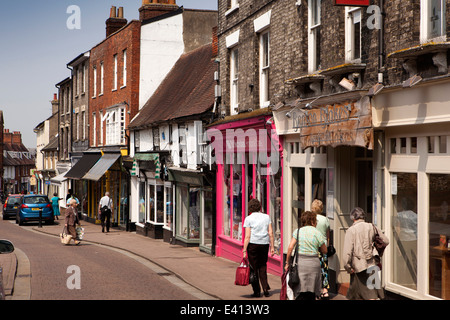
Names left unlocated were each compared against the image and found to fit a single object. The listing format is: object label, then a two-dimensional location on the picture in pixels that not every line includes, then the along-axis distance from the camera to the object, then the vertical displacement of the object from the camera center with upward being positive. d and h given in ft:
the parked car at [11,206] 128.98 -6.90
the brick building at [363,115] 29.30 +3.18
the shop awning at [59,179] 133.10 -1.40
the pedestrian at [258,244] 36.47 -4.20
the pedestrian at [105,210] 89.20 -5.36
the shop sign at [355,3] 33.56 +9.11
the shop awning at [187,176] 63.36 -0.40
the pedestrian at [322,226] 33.23 -3.05
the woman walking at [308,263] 30.40 -4.45
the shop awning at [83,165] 109.87 +1.31
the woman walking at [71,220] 69.97 -5.30
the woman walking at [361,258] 30.25 -4.15
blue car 107.24 -6.23
